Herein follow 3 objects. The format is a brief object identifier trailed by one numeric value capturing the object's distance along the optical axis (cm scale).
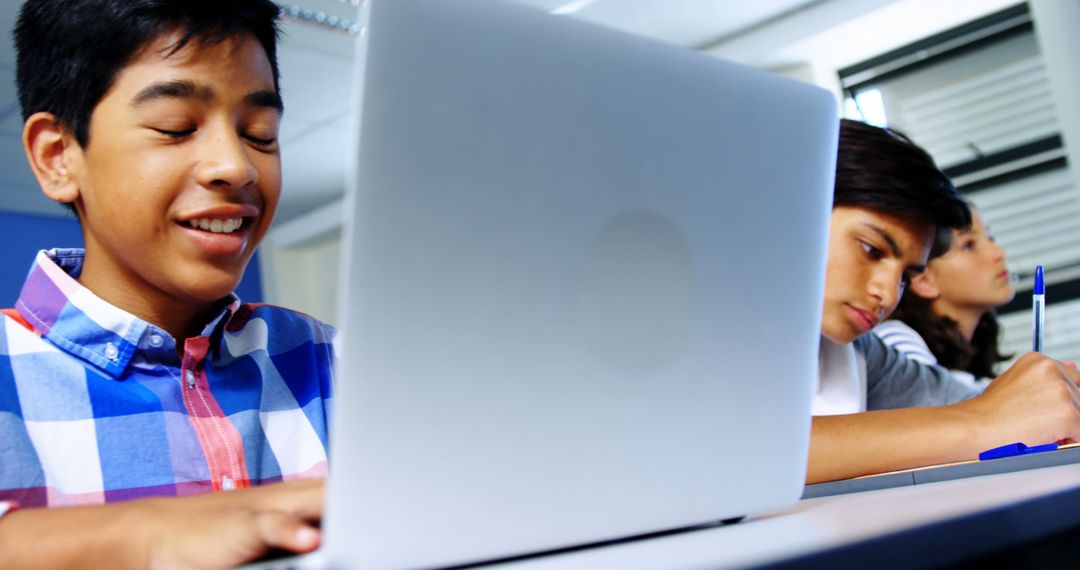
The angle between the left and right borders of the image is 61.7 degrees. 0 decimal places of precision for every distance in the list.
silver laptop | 39
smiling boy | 81
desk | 35
